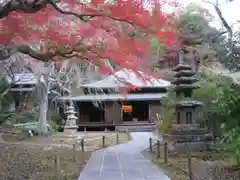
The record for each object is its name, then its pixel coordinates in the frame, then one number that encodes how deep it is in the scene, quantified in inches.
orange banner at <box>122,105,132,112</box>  1411.9
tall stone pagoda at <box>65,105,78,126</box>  1211.9
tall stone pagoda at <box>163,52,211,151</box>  585.3
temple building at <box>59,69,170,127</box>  1285.7
